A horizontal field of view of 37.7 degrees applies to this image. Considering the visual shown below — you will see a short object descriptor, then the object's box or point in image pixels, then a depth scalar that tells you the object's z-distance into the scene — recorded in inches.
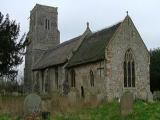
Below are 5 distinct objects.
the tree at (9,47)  794.8
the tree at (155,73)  1064.2
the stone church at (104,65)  781.5
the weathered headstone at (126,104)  403.3
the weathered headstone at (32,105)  404.4
